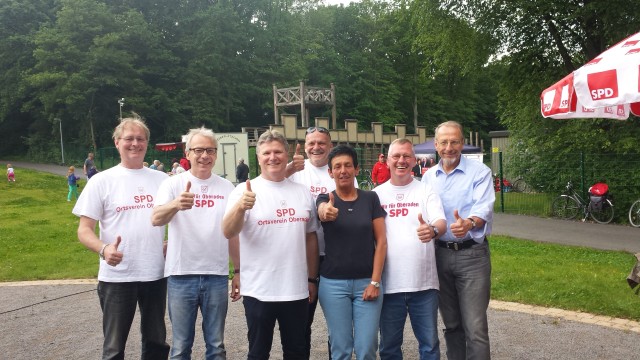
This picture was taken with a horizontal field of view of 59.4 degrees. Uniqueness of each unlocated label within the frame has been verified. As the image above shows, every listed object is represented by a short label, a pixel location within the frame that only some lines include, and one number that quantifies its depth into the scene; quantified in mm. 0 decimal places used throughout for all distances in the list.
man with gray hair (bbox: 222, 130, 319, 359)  3504
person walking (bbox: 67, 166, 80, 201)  21438
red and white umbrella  3824
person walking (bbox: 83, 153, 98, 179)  22928
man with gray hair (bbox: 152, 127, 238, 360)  3715
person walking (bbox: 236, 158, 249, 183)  22294
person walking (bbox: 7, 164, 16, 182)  27375
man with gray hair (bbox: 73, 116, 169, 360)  3754
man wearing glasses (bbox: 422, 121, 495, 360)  3865
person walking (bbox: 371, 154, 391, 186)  15766
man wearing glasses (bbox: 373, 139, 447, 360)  3697
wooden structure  34750
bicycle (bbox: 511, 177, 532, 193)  16194
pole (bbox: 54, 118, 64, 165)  40431
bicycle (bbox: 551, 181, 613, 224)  13277
